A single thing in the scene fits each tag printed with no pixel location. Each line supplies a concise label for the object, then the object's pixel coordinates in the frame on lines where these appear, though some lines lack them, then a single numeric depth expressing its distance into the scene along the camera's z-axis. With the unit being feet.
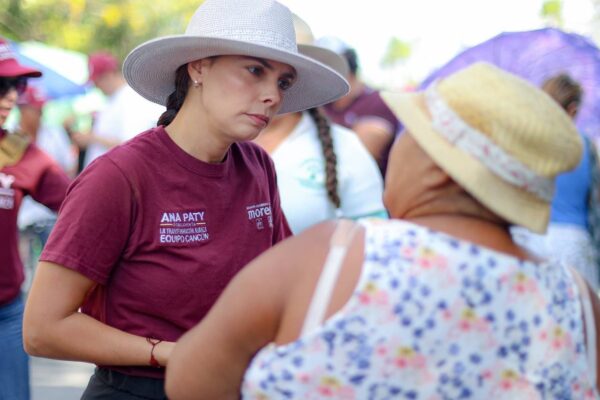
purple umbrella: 17.65
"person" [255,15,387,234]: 13.02
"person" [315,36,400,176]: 20.53
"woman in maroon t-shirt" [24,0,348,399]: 8.37
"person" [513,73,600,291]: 17.17
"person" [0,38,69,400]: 12.22
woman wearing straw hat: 6.02
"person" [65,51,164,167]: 25.36
